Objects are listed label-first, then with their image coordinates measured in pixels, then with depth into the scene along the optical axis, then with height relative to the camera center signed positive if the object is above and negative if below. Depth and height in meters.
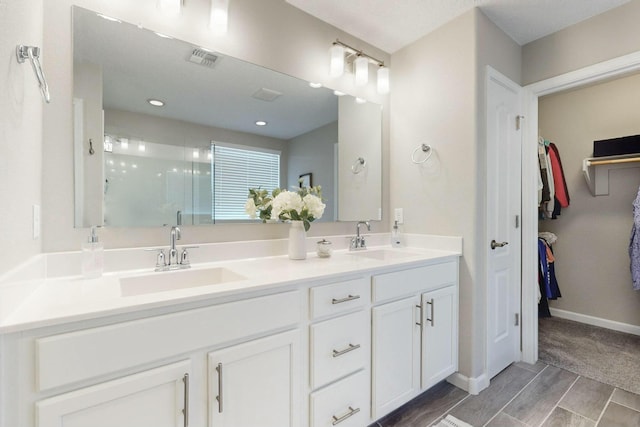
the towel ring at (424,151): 2.11 +0.44
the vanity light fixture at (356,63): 1.99 +1.05
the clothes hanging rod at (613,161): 2.56 +0.45
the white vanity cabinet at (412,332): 1.48 -0.65
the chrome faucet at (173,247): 1.41 -0.16
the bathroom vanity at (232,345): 0.77 -0.45
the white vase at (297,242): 1.69 -0.17
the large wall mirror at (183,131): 1.30 +0.44
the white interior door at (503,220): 2.00 -0.06
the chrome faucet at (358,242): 2.10 -0.21
